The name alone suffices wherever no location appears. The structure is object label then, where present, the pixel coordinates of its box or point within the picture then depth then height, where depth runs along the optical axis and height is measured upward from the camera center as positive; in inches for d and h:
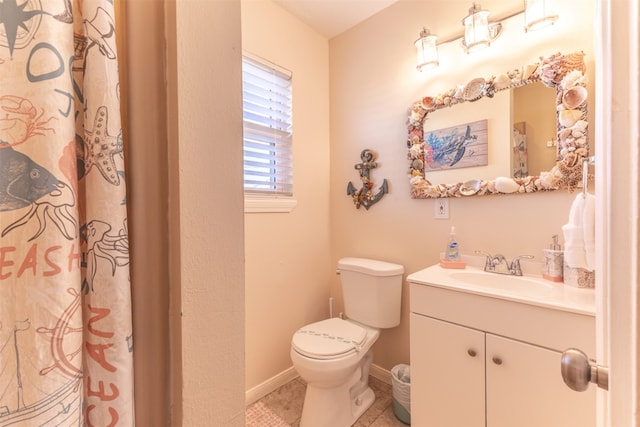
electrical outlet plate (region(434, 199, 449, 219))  62.3 +0.2
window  66.1 +19.4
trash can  58.5 -39.9
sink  46.8 -13.4
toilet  53.6 -27.2
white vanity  37.7 -21.7
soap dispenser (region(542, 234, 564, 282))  47.7 -9.4
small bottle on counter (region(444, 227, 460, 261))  58.7 -8.6
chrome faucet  52.7 -10.8
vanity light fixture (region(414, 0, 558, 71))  47.7 +34.8
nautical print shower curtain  13.6 -0.4
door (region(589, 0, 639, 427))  13.3 +0.5
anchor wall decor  74.2 +6.6
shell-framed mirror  46.6 +14.3
